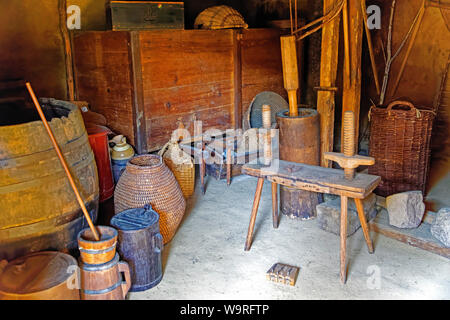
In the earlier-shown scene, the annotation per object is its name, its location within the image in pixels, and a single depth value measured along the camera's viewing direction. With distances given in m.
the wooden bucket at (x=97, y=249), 2.79
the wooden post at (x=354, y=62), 4.21
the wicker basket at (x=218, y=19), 5.28
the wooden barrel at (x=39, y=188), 2.95
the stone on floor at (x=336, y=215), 3.95
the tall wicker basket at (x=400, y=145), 4.34
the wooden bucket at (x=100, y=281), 2.82
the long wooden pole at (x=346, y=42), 4.15
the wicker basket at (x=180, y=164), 4.66
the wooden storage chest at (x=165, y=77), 4.69
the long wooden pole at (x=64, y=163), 2.90
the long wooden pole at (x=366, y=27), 4.27
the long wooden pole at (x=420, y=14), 4.50
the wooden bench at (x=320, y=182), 3.16
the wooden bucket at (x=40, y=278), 2.58
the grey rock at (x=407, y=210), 3.92
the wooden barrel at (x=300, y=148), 4.04
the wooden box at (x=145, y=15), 4.59
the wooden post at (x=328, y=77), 4.21
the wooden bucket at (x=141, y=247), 3.11
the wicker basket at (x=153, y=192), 3.63
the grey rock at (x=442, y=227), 3.58
